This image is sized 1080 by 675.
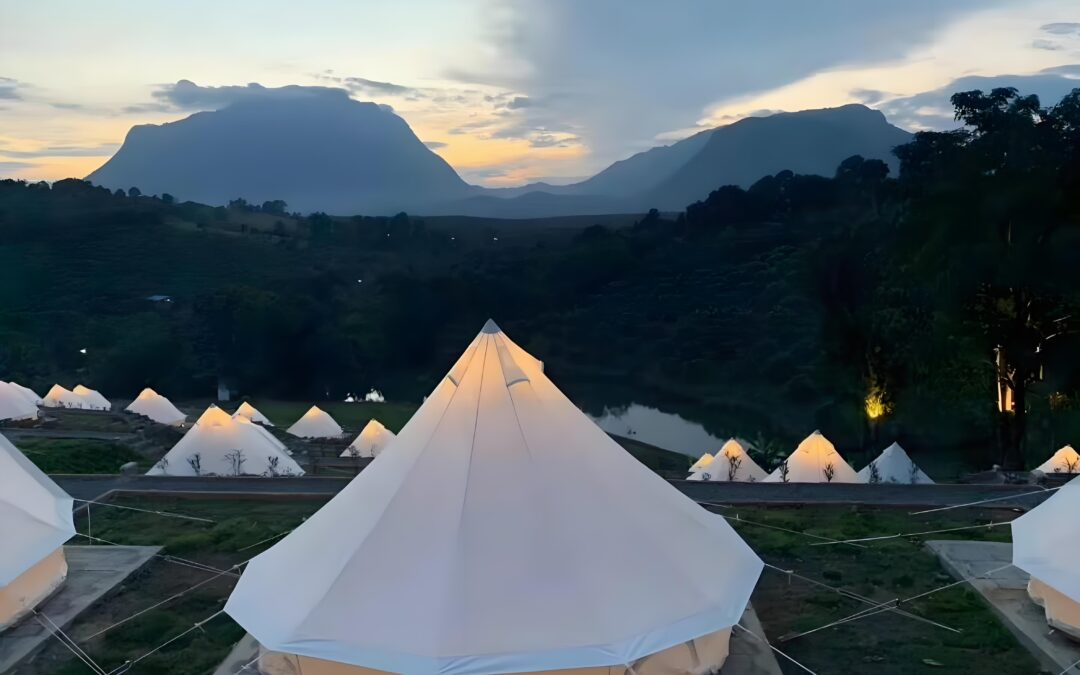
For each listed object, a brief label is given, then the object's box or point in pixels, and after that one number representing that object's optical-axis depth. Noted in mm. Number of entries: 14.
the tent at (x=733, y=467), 16000
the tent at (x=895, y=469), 15273
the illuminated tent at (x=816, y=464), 14680
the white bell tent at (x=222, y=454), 15102
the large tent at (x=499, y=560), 5000
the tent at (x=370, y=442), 19031
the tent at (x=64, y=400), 27172
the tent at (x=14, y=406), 22500
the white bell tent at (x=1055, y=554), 5865
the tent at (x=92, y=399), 27453
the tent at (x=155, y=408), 25359
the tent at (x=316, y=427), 23703
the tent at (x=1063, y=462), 14312
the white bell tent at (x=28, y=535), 6637
